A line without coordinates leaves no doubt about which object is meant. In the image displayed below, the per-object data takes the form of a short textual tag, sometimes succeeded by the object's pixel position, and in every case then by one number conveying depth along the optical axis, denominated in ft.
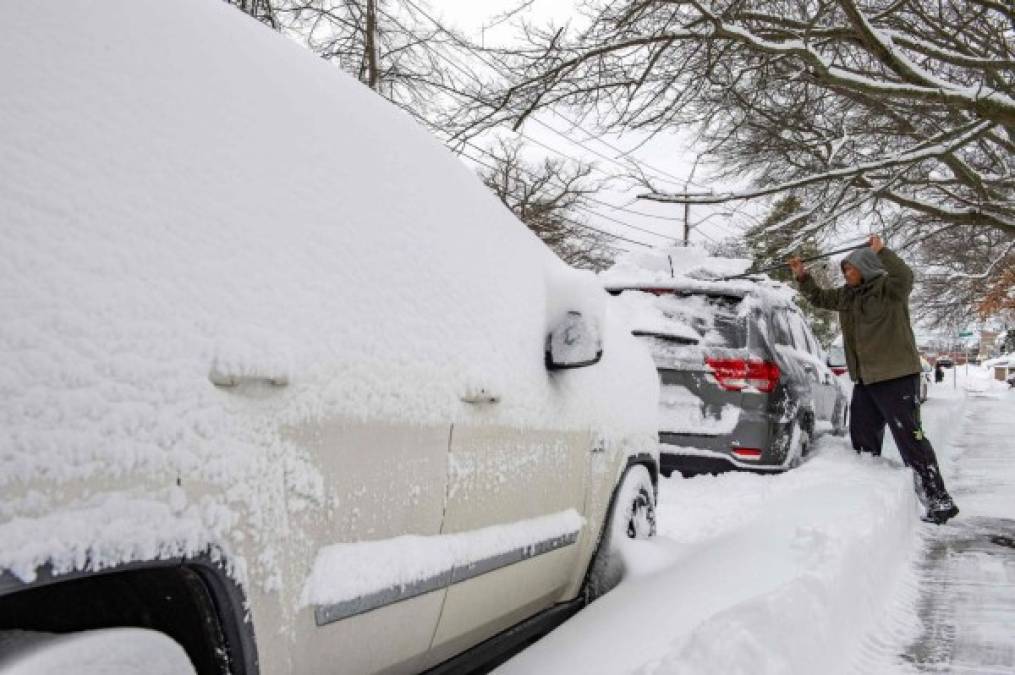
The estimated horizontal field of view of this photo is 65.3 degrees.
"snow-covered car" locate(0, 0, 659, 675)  3.59
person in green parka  18.58
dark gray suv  18.57
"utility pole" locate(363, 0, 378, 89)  36.78
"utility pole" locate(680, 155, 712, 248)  29.51
